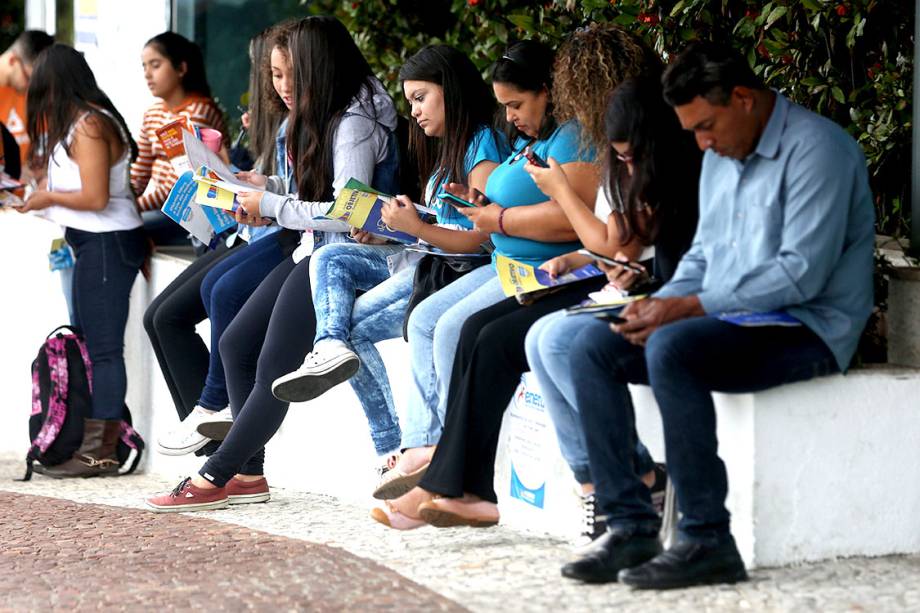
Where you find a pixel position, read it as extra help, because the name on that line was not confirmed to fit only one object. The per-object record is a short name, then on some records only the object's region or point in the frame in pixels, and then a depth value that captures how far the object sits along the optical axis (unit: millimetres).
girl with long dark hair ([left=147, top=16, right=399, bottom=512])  10832
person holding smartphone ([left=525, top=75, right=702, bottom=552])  8437
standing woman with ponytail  13910
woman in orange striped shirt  14730
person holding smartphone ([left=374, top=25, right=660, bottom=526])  8861
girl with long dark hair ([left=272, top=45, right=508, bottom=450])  10062
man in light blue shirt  7840
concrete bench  8322
